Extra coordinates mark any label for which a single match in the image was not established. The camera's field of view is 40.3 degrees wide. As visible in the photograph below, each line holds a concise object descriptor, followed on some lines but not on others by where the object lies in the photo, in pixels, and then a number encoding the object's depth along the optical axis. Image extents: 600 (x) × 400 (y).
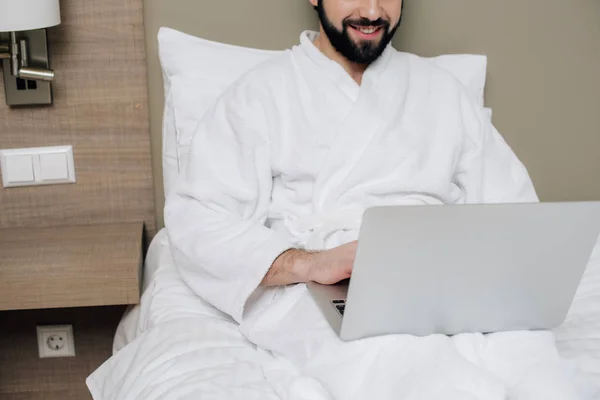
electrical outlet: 1.97
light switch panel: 1.85
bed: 1.25
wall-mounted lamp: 1.58
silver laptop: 1.09
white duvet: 1.14
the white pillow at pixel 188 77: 1.80
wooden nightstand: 1.60
